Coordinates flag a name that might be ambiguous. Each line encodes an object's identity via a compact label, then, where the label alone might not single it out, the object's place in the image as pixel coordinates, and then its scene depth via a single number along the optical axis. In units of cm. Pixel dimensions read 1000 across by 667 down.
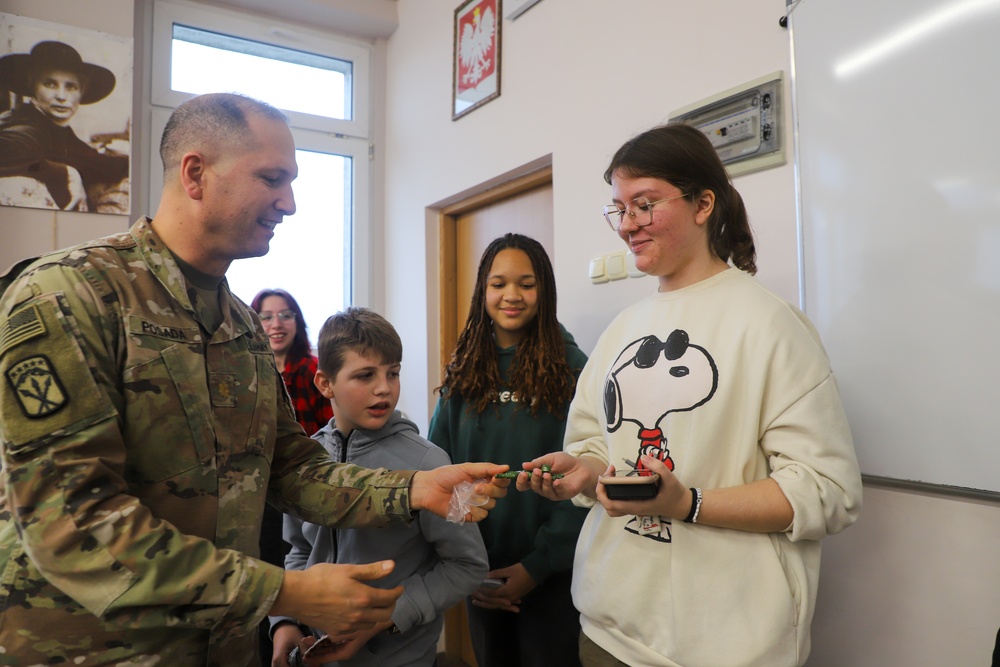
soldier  93
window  399
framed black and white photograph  323
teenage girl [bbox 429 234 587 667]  180
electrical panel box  188
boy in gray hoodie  154
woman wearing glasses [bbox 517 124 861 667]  111
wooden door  310
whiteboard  140
